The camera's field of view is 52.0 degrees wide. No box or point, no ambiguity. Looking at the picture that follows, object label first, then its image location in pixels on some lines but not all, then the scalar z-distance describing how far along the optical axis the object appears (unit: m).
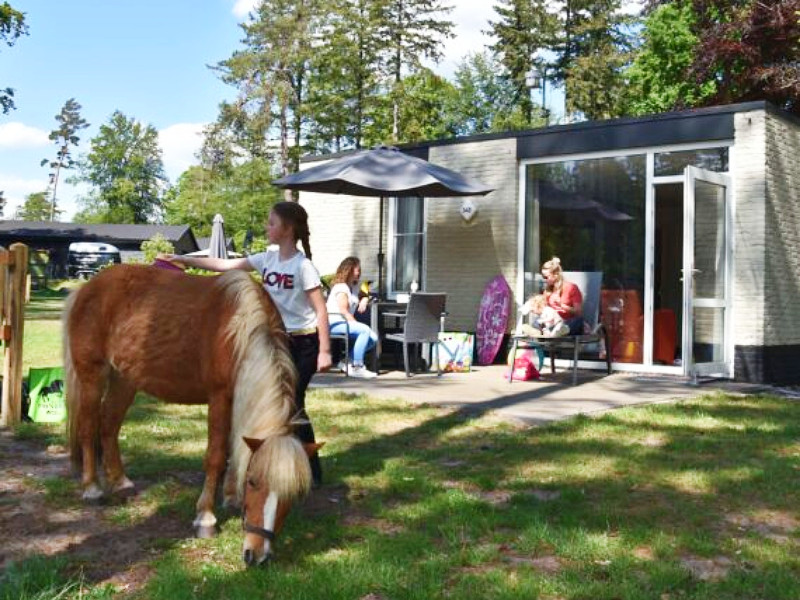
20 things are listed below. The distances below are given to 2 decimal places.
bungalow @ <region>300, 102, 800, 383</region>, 8.80
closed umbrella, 12.55
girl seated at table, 8.59
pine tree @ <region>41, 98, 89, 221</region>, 79.50
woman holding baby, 8.57
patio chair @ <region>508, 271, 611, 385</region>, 8.23
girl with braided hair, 4.10
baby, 8.34
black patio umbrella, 9.12
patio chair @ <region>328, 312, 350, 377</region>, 8.62
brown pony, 2.96
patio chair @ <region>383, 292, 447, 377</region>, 8.62
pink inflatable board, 10.34
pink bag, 8.67
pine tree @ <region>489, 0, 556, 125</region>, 34.16
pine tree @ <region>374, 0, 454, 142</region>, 32.88
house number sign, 11.02
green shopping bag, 5.91
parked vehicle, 47.72
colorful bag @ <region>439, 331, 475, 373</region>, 9.51
